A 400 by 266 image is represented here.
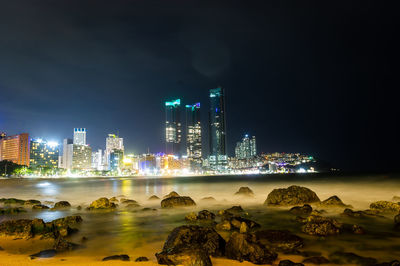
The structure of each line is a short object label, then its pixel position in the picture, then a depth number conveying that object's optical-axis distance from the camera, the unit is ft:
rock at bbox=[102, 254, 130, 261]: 21.60
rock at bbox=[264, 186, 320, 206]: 56.29
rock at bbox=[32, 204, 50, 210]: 56.08
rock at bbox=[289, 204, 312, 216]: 45.24
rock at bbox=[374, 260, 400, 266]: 18.59
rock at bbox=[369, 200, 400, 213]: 46.02
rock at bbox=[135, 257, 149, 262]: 21.19
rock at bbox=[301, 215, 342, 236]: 29.63
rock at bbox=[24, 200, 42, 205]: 64.20
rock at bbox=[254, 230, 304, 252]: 24.54
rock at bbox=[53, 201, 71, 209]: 59.09
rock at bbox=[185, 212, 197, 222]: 39.83
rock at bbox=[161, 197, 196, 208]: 56.59
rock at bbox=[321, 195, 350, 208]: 53.36
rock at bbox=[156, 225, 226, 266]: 18.75
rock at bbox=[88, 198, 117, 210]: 54.75
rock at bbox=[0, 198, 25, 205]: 66.87
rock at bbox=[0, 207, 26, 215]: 49.33
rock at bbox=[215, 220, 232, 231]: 31.88
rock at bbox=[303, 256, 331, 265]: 21.16
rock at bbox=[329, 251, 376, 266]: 21.56
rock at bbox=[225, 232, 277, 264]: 20.56
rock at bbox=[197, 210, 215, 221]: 40.01
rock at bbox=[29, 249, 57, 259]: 22.35
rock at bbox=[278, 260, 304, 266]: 19.24
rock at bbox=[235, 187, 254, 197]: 81.68
